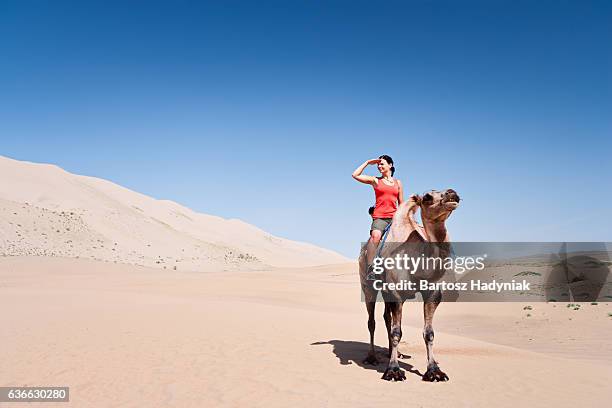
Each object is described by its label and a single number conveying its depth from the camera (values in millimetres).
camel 7219
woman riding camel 8320
